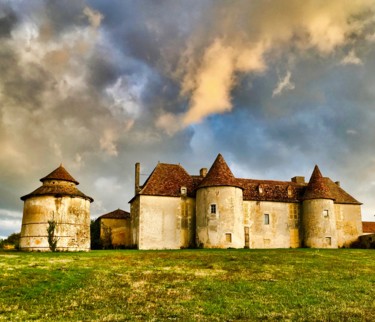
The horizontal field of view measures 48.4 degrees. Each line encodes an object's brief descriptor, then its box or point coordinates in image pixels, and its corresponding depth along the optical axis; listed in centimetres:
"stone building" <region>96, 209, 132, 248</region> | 4656
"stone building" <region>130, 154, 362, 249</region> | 4044
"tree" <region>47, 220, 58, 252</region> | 3475
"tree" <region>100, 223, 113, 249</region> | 4625
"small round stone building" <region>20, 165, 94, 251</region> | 3509
